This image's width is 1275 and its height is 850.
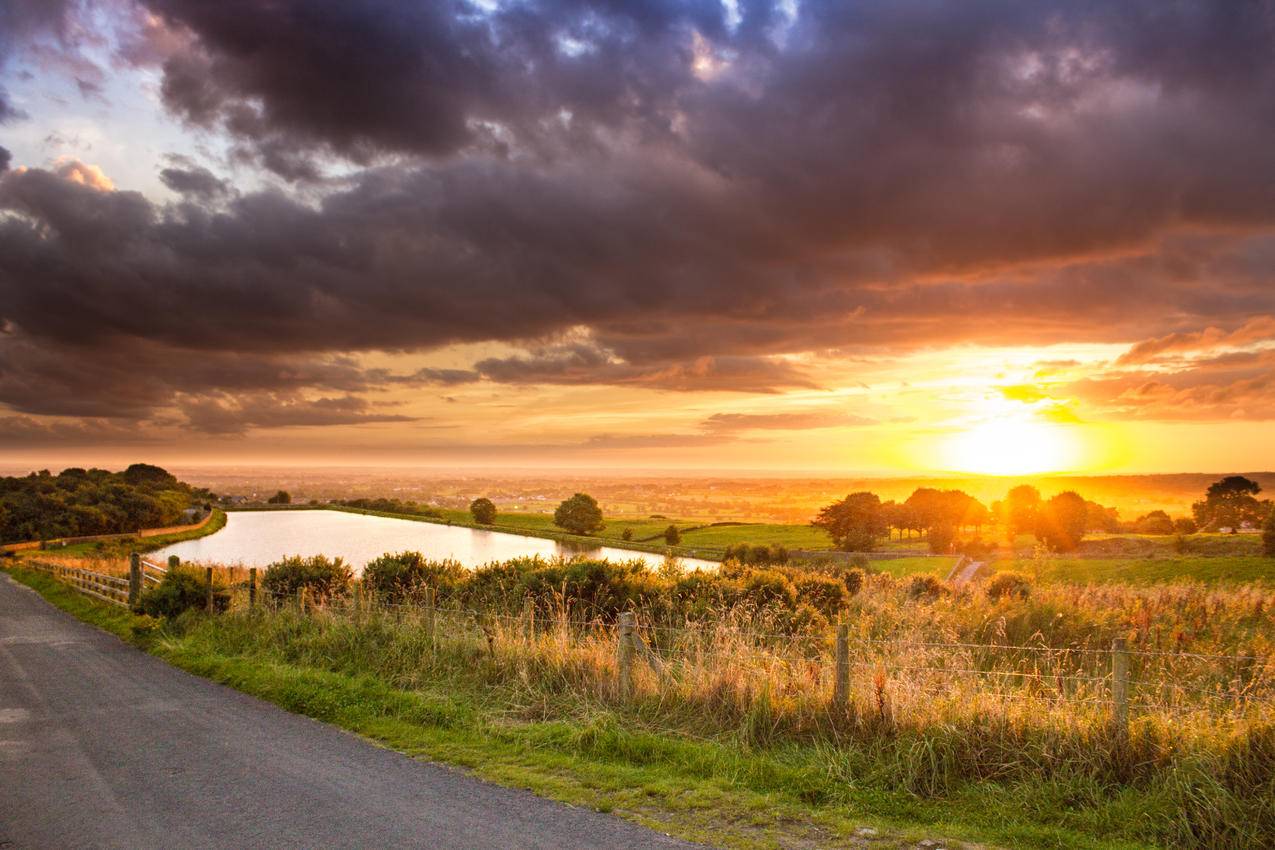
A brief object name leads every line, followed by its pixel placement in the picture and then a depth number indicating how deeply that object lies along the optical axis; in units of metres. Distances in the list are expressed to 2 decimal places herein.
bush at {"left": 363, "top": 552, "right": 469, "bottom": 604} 22.17
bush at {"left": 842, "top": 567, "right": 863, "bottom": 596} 28.87
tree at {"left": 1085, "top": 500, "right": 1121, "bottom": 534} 77.81
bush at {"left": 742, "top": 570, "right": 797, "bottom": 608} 20.36
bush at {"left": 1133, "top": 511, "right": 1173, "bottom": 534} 76.50
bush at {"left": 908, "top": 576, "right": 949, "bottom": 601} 25.31
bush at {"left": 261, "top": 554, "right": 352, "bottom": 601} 22.45
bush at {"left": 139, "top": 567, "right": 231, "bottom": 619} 18.81
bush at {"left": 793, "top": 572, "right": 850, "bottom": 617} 22.42
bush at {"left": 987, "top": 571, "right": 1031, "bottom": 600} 22.52
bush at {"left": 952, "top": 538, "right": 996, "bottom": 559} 63.00
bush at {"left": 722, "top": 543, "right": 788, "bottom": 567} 66.64
